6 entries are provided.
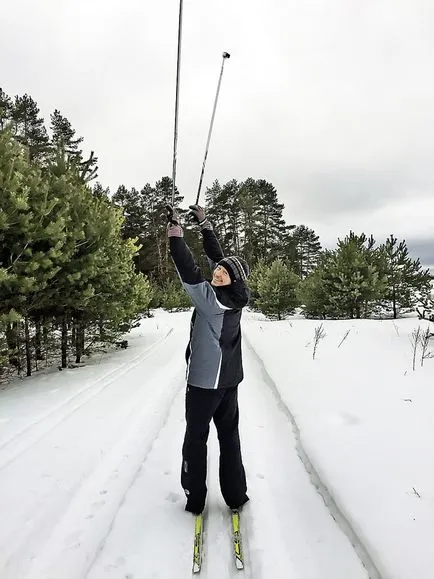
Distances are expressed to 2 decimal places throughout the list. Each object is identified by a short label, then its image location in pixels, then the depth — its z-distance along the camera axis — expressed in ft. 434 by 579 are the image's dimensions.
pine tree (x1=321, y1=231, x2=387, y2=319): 74.95
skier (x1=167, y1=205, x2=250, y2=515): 9.86
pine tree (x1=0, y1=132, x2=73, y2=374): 21.01
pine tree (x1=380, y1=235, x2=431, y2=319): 82.89
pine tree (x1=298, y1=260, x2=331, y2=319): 82.44
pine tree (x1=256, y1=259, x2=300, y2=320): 102.83
